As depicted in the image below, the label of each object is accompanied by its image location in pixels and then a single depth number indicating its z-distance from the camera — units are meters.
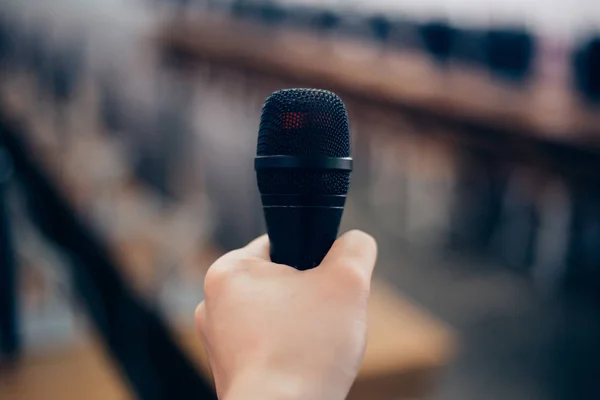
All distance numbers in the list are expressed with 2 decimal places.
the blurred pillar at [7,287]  1.31
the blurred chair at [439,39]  2.55
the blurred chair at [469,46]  2.41
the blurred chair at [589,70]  1.96
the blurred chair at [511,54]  2.19
